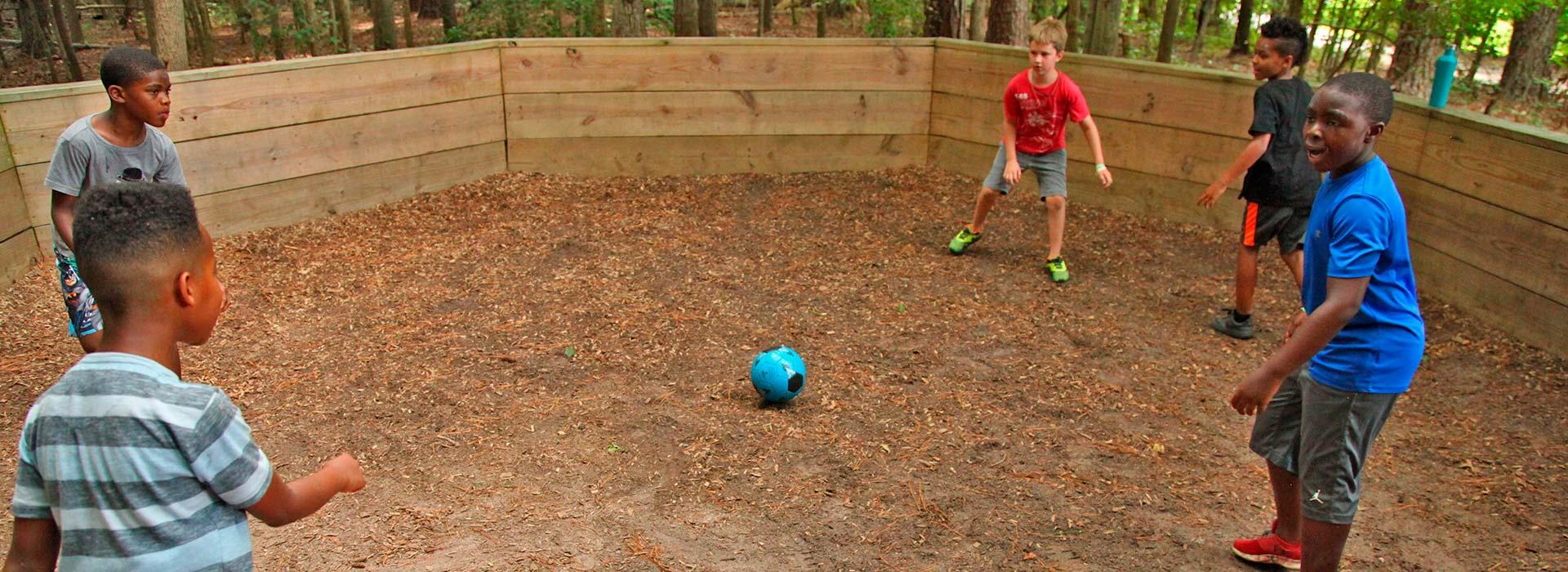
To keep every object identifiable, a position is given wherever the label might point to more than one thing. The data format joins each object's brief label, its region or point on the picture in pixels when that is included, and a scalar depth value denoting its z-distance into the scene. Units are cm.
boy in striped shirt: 188
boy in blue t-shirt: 280
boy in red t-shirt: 632
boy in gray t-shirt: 390
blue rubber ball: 464
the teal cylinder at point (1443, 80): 589
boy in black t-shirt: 538
